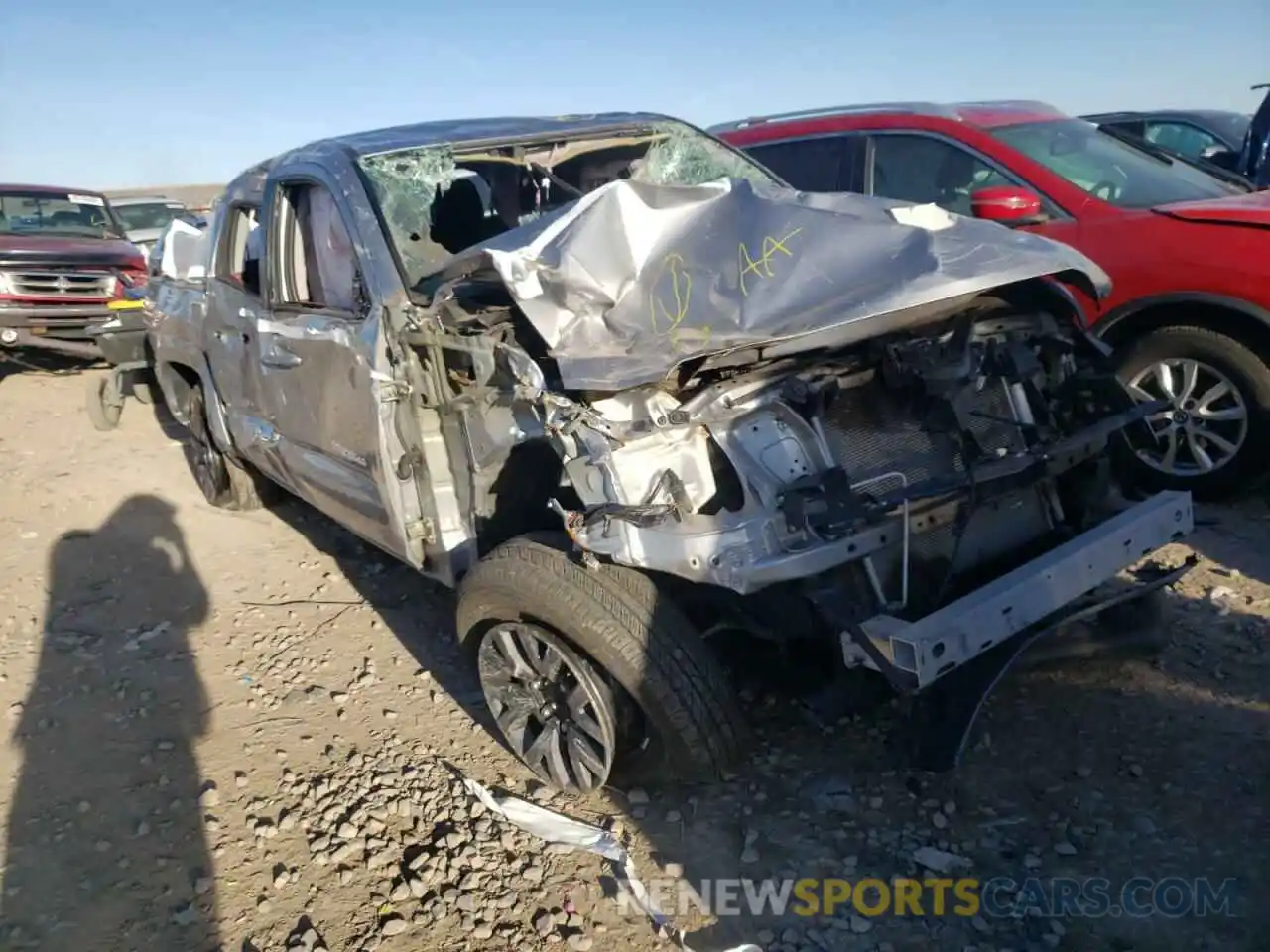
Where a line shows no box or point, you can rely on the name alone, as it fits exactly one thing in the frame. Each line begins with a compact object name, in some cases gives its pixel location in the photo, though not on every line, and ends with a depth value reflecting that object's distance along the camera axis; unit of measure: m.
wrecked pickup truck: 2.63
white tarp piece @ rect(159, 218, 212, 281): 5.49
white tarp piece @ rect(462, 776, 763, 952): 2.64
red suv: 4.36
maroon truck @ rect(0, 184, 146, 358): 9.61
